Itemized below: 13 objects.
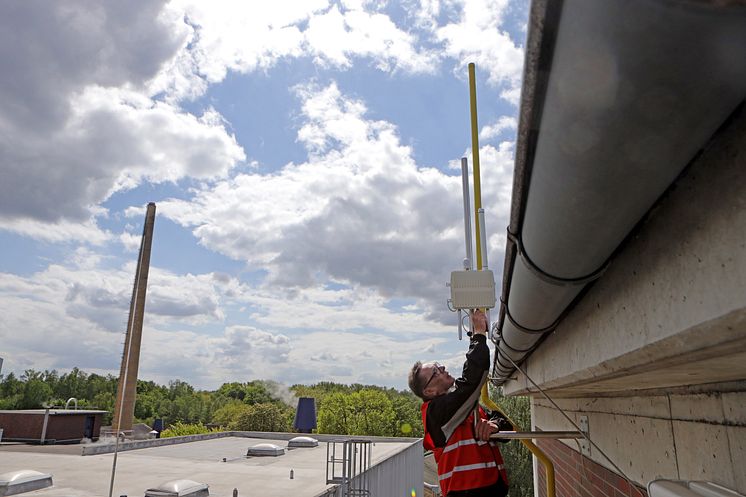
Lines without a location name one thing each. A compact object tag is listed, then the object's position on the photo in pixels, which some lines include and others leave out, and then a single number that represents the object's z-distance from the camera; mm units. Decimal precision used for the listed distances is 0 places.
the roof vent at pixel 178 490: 7992
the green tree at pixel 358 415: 36688
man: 3117
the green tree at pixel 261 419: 38031
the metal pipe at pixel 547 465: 3859
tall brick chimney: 30516
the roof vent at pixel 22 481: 8764
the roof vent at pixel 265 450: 15547
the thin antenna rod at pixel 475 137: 5223
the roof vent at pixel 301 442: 18344
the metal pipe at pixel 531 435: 3039
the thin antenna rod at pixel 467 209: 4703
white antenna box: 2664
